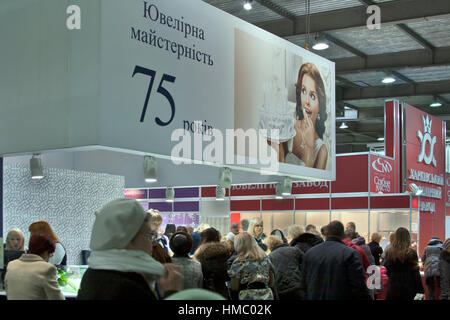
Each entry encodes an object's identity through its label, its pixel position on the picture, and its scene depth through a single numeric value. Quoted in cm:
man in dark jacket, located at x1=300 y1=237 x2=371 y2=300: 452
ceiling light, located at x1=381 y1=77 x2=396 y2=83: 1542
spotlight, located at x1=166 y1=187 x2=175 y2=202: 1092
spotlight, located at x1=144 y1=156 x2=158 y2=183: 523
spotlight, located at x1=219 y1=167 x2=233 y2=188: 619
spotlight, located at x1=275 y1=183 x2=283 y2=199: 762
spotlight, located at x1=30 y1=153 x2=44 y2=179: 521
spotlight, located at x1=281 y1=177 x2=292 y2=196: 759
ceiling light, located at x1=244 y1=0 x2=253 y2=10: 886
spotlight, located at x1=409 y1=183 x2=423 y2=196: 1500
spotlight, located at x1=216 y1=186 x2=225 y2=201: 770
